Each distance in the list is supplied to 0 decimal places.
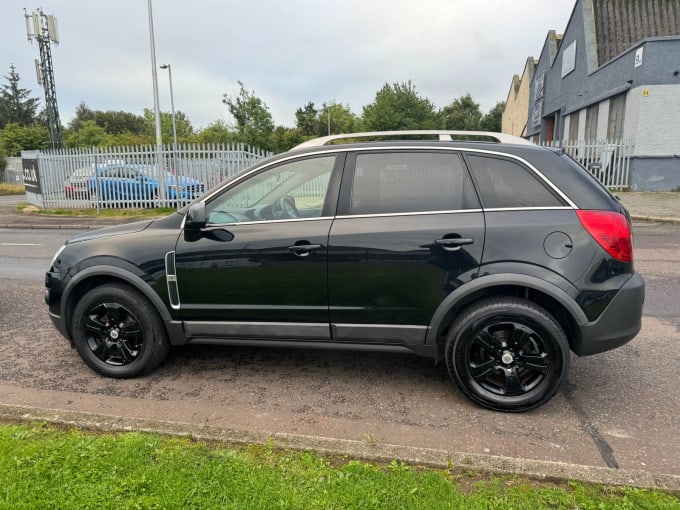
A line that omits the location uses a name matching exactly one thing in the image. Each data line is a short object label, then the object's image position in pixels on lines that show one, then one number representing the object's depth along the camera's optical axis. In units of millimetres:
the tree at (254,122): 39062
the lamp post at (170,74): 39409
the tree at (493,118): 71312
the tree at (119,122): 85125
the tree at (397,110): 51656
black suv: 3066
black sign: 18688
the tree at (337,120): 60469
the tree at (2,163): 39594
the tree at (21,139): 52803
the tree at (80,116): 87500
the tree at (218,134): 44194
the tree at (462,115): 72888
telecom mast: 24672
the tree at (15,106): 73750
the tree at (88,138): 59625
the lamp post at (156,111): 16406
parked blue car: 16750
